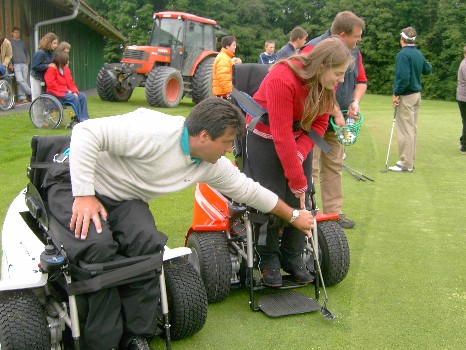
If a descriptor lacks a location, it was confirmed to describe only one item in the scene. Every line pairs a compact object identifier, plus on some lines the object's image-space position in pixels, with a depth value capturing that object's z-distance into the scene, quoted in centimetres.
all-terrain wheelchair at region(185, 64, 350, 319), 362
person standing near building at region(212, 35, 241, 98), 1062
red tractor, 1534
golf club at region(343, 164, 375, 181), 747
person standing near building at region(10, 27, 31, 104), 1361
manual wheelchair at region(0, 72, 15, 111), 1162
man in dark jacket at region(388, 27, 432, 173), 798
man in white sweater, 265
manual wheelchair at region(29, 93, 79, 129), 981
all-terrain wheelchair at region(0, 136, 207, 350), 258
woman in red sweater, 344
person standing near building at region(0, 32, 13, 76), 1277
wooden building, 1487
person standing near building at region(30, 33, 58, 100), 998
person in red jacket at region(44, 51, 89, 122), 990
